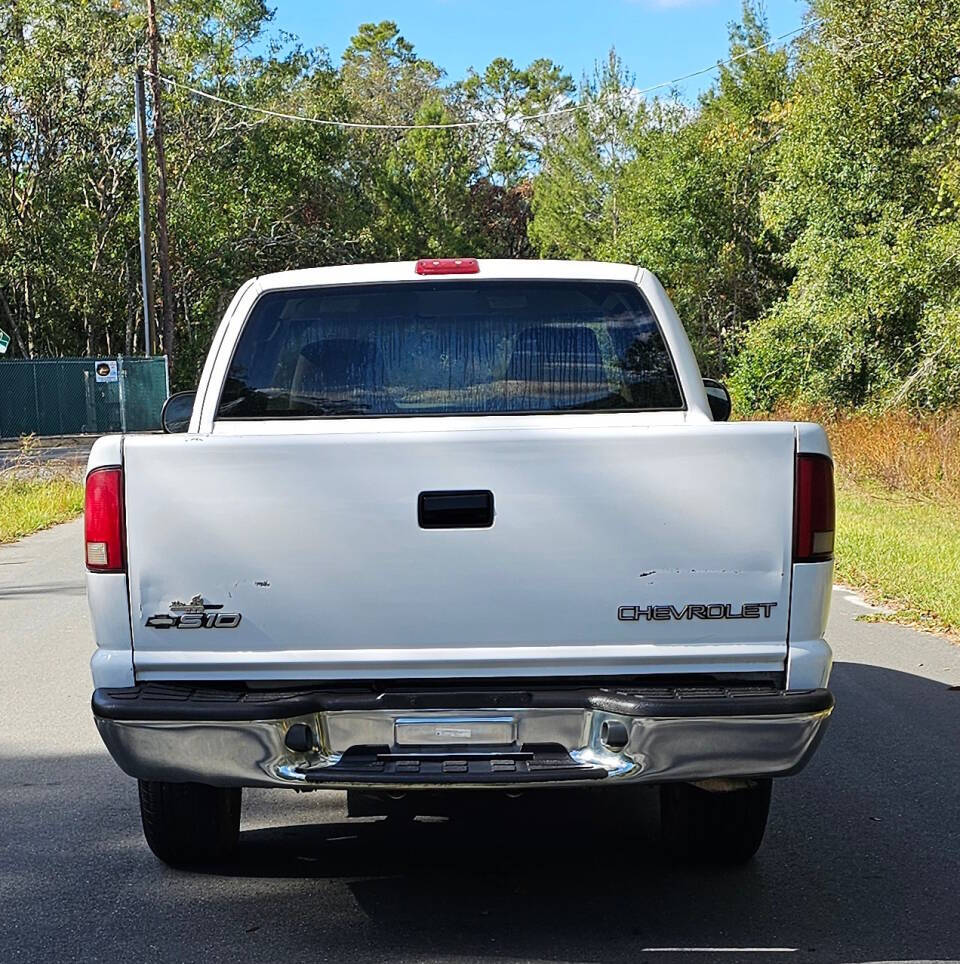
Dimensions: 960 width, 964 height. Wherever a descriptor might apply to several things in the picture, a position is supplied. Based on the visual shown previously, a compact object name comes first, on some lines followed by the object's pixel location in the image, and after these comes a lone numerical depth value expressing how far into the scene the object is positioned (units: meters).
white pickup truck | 3.99
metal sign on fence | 30.26
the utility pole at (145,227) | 34.44
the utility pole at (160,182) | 34.84
